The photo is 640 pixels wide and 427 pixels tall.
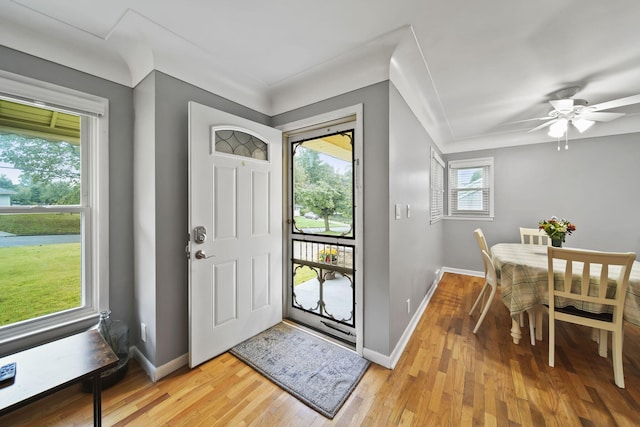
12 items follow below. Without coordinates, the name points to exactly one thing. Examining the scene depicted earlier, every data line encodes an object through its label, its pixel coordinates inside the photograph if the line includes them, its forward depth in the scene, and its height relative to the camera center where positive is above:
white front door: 1.83 -0.16
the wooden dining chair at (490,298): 2.21 -0.92
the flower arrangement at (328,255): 2.37 -0.44
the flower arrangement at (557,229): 2.52 -0.19
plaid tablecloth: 1.76 -0.63
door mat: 1.58 -1.20
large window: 1.55 +0.04
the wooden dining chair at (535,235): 3.26 -0.33
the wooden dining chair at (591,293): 1.69 -0.63
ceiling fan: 2.35 +1.02
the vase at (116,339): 1.69 -0.94
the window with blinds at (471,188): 4.14 +0.43
